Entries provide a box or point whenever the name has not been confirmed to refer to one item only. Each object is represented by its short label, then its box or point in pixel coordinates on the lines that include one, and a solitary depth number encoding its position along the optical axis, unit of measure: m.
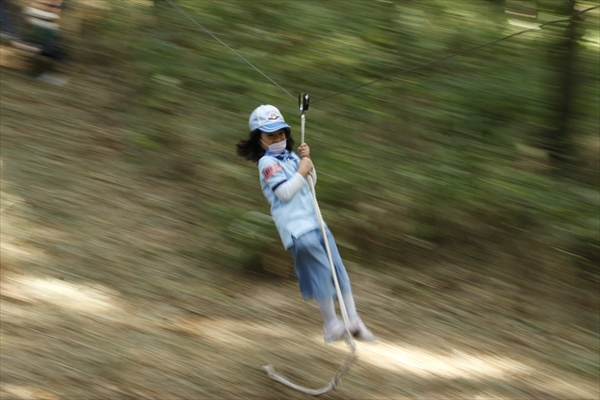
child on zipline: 8.01
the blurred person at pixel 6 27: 17.69
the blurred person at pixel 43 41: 16.95
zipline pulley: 8.29
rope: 8.10
